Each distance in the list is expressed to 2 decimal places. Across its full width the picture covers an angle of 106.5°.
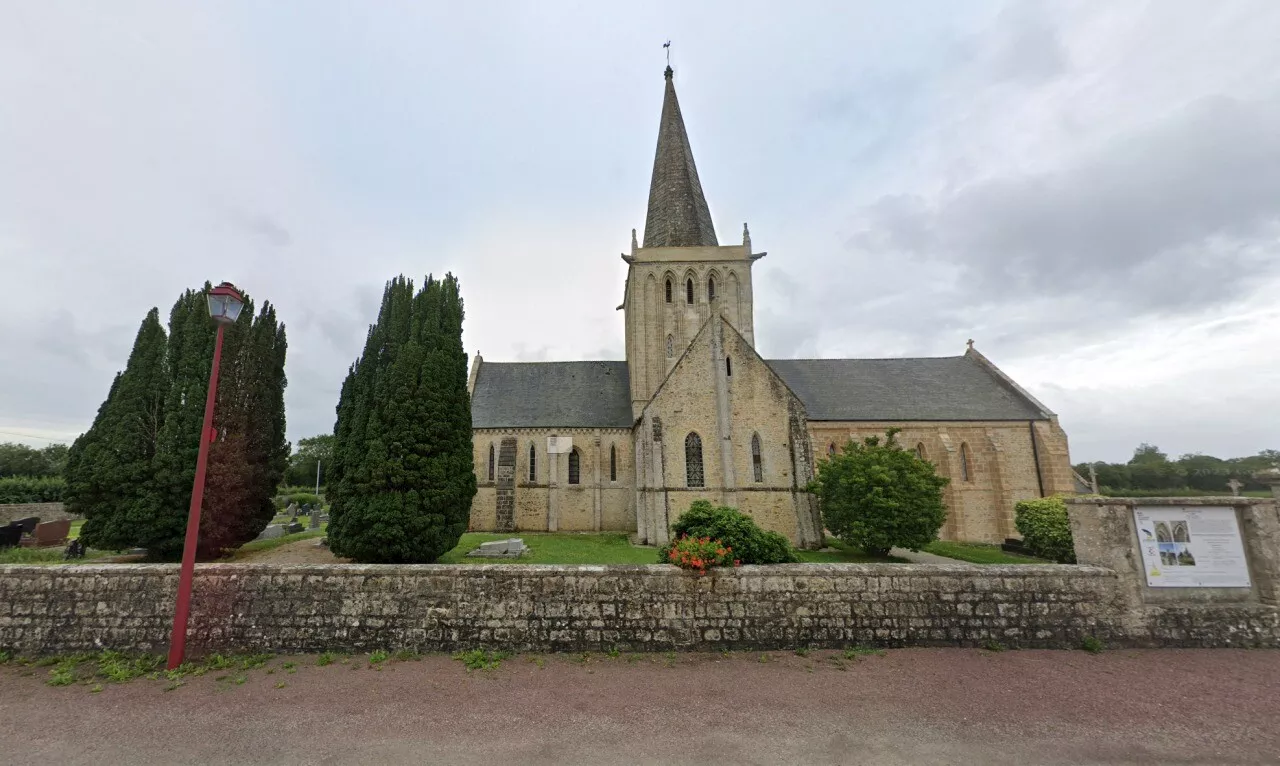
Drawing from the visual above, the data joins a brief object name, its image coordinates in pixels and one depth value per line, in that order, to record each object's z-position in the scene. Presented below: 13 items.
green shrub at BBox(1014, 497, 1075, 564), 16.80
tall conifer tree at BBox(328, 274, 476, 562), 12.24
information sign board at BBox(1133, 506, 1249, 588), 8.13
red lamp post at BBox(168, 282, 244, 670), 7.34
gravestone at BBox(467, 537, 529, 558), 16.12
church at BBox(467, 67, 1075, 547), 21.39
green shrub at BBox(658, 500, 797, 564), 9.22
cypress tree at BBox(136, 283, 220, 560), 11.89
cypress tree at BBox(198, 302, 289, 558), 12.92
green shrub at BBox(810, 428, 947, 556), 16.84
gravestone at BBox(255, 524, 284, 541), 18.41
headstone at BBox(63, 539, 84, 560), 14.22
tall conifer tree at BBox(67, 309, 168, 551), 11.79
